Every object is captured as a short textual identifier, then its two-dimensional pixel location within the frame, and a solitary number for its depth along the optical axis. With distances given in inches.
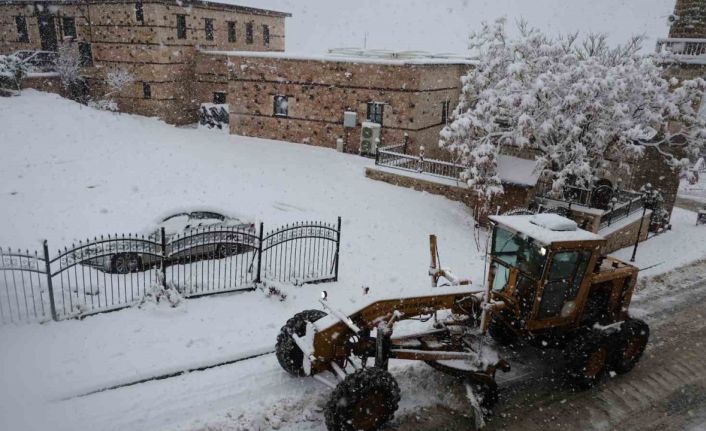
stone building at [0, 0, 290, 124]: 991.0
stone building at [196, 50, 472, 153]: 821.2
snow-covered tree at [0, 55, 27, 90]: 946.1
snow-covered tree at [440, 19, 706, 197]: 537.3
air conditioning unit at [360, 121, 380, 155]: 826.2
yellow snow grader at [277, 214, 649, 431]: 251.1
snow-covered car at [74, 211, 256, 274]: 381.1
